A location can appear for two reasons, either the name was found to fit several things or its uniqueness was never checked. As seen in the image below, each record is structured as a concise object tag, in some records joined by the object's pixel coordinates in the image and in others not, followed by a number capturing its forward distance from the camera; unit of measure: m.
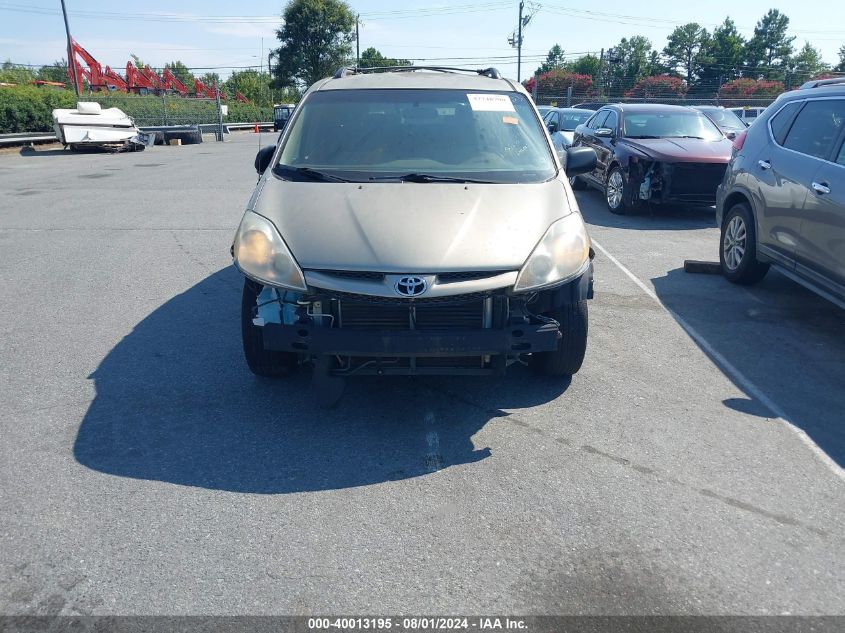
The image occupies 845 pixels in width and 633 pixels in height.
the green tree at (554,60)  113.95
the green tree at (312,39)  61.44
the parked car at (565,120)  15.53
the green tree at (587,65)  93.88
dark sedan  9.95
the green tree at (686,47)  94.69
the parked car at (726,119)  14.38
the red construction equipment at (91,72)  40.16
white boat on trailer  23.08
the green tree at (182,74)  88.50
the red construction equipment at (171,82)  49.69
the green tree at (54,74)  66.59
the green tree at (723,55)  84.56
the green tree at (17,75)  40.94
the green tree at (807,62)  84.96
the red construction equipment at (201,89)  48.71
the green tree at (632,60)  88.83
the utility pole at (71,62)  32.69
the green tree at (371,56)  91.50
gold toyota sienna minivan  3.58
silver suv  5.20
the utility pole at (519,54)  55.72
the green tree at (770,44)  90.38
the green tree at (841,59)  82.78
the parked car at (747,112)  25.52
